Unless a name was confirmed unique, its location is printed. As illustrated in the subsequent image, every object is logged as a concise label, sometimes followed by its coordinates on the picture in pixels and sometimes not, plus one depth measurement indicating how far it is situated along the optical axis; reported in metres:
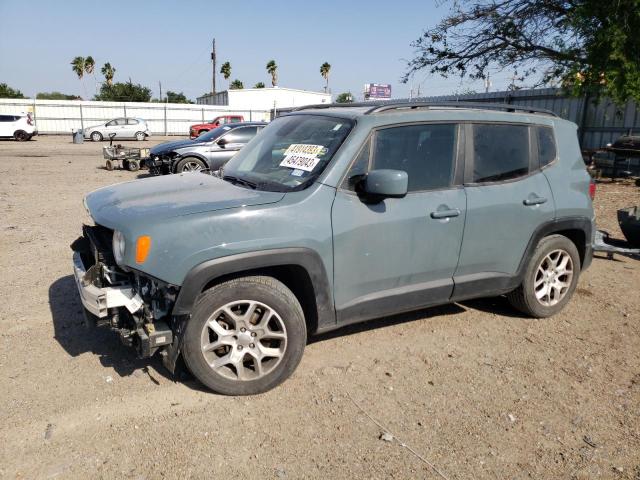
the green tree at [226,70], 76.88
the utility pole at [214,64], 58.25
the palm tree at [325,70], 79.94
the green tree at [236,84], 75.75
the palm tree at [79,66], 71.38
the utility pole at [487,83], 16.46
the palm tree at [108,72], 70.94
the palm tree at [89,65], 72.19
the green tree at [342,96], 64.00
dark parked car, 13.02
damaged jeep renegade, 3.15
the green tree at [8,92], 58.29
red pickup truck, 31.75
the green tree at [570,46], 11.44
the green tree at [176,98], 75.55
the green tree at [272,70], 75.38
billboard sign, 68.76
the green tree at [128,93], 64.19
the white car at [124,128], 33.75
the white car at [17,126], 30.27
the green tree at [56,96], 68.65
